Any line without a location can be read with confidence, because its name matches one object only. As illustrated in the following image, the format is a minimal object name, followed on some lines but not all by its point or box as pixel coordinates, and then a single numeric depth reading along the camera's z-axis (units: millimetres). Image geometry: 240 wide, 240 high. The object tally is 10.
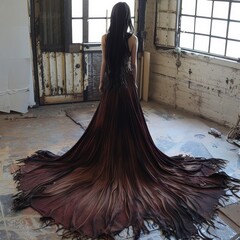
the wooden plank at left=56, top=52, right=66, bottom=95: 5035
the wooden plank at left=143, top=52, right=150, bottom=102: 5289
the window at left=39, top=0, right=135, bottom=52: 4801
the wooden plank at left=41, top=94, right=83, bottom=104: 5168
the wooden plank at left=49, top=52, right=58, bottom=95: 5000
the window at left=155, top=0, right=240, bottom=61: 4301
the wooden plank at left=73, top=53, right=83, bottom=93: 5105
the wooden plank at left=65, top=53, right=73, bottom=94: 5066
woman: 2631
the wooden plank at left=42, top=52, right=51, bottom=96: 4964
